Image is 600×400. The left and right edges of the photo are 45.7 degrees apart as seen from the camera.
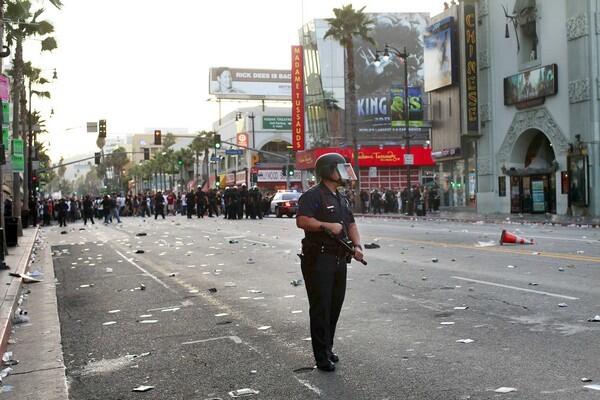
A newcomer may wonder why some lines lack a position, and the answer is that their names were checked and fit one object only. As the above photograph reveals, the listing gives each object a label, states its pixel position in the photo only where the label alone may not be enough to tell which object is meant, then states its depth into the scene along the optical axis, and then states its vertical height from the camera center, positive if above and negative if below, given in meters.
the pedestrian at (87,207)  41.50 +0.08
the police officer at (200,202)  45.34 +0.25
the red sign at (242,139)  85.19 +7.99
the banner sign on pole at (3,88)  13.58 +2.36
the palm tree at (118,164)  168.88 +10.81
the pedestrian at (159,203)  45.72 +0.21
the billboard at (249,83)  105.31 +18.25
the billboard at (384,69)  73.81 +14.20
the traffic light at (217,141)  49.17 +4.51
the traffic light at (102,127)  41.56 +4.75
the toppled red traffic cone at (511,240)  16.98 -0.98
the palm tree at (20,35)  17.62 +5.48
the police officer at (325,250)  5.81 -0.39
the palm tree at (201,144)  95.81 +8.60
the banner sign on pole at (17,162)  22.86 +1.56
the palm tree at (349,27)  47.94 +11.95
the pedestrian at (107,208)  40.56 +0.00
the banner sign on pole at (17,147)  23.73 +2.11
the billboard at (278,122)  87.19 +10.10
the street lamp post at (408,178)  41.16 +1.44
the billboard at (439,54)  42.56 +9.03
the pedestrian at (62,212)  40.25 -0.18
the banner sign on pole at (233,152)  68.93 +5.16
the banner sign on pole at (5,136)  17.34 +1.82
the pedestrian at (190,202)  45.06 +0.27
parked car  43.25 +0.01
